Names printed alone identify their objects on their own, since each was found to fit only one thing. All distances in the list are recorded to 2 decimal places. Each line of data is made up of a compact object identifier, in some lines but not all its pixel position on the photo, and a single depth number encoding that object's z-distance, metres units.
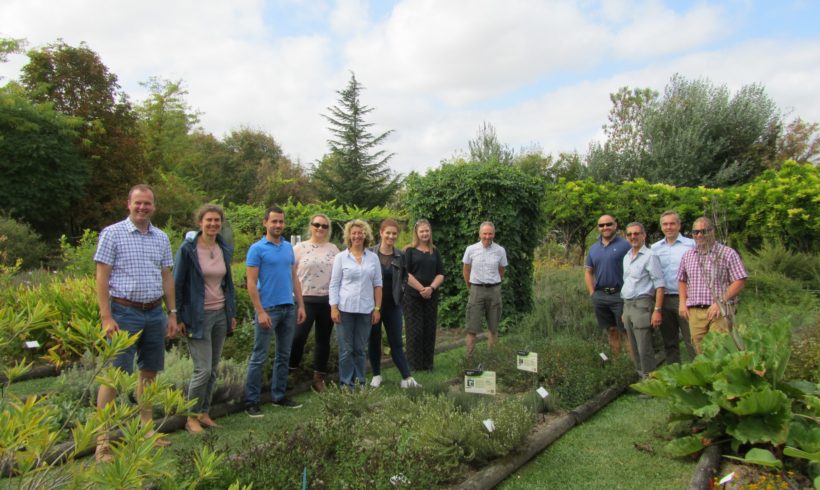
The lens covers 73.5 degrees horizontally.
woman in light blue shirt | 5.19
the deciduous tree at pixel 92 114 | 18.09
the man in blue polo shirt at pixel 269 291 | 4.80
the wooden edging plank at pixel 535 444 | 3.48
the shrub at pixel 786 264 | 9.55
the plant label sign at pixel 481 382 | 4.70
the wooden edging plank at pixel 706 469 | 3.42
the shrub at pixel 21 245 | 11.84
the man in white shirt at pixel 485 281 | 6.65
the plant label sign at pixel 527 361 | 5.03
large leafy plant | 3.58
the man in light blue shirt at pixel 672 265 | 5.75
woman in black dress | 6.35
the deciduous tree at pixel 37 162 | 16.33
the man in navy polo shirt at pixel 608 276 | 6.20
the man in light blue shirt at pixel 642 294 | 5.63
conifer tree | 32.75
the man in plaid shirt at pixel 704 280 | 4.97
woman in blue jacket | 4.26
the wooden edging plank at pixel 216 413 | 3.78
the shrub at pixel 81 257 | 8.97
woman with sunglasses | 5.49
